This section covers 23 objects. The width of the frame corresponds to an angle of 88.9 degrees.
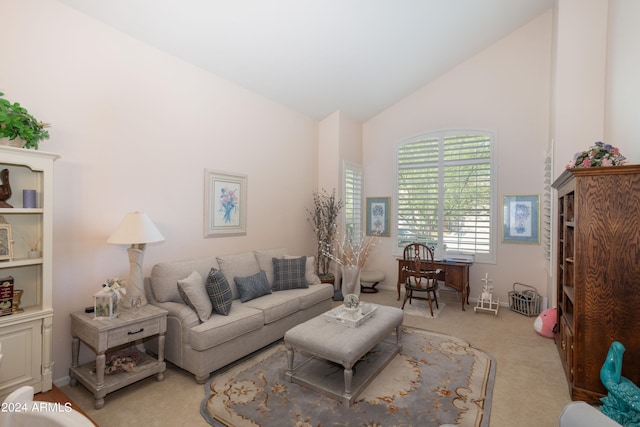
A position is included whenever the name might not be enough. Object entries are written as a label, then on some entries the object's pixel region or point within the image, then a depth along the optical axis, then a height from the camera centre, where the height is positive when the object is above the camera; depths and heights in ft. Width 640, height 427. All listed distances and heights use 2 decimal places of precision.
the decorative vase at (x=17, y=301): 7.59 -2.23
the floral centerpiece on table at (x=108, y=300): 8.54 -2.46
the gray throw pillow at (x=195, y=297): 9.61 -2.61
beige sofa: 9.11 -3.31
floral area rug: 7.46 -4.73
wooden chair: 15.00 -2.91
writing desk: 15.64 -2.93
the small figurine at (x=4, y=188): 7.54 +0.42
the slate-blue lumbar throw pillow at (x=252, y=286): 11.79 -2.83
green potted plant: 7.15 +1.81
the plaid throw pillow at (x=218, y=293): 10.08 -2.60
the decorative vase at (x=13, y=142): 7.30 +1.45
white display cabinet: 7.18 -1.69
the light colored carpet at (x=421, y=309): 15.14 -4.68
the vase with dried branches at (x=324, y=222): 18.02 -0.62
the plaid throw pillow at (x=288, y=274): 13.38 -2.64
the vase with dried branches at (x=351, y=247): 18.30 -2.08
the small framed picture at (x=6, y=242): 7.51 -0.83
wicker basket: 15.10 -4.06
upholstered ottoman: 8.20 -3.63
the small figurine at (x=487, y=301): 15.61 -4.28
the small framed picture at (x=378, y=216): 20.03 -0.23
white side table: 7.93 -3.38
